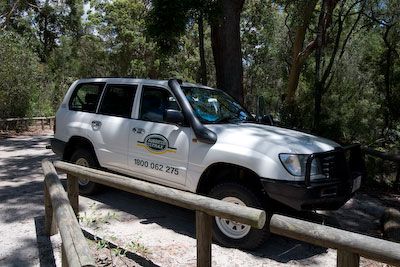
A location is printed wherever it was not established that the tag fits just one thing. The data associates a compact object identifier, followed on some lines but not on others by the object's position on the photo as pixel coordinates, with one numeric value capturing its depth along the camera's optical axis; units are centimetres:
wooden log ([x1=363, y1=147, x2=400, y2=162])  797
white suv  480
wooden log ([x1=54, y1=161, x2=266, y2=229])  346
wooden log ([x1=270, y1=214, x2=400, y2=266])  257
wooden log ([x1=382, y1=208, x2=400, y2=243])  554
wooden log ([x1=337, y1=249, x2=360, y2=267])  279
